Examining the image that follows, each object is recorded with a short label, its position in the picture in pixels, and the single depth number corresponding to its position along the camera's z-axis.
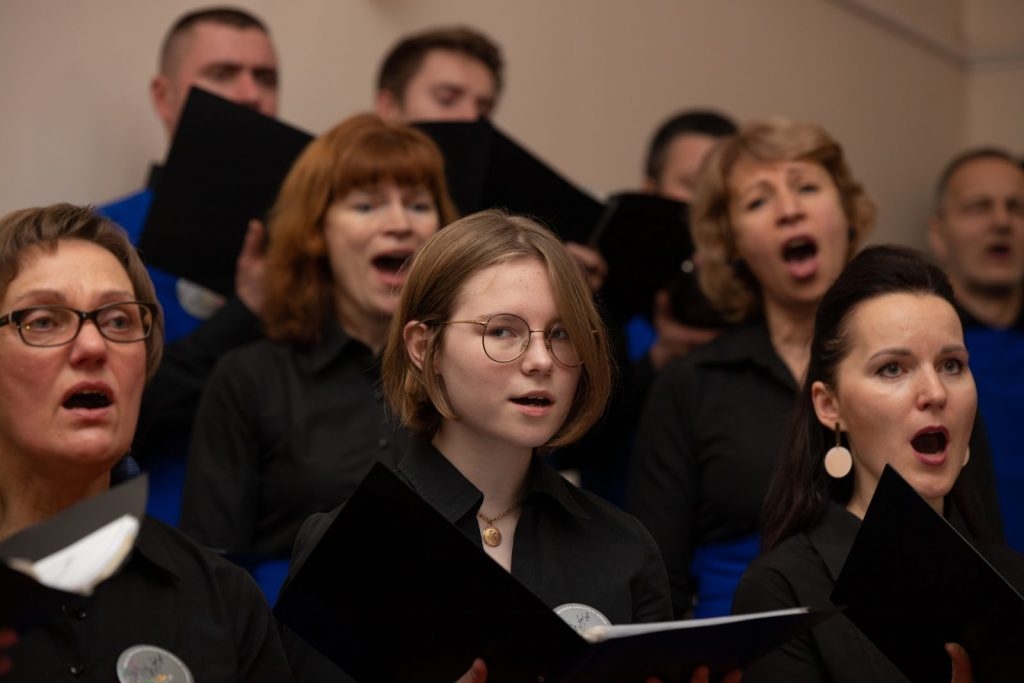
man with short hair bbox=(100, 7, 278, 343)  7.66
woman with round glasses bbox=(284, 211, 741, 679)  4.52
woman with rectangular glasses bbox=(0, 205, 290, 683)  4.20
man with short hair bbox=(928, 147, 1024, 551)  8.45
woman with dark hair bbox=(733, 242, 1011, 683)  4.79
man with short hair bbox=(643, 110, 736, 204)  9.51
